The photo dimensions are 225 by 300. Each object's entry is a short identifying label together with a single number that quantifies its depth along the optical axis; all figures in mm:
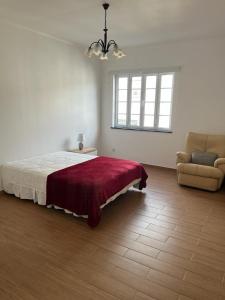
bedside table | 4900
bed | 2756
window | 5023
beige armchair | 3838
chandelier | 2865
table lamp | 5061
